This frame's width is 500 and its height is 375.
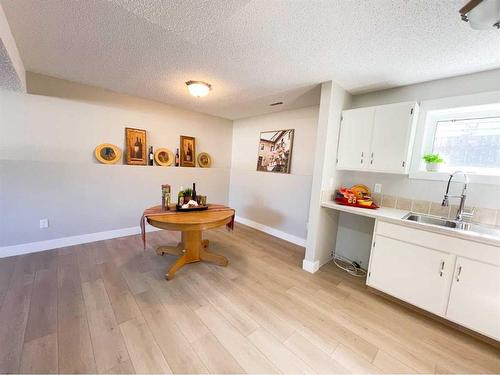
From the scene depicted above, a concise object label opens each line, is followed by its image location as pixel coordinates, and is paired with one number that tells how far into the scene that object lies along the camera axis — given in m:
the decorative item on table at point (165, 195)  2.46
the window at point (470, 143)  1.88
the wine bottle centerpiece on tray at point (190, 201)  2.44
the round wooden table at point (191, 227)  2.04
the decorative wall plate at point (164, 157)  3.50
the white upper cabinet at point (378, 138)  2.04
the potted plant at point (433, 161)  2.02
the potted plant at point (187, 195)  2.57
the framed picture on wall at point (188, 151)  3.83
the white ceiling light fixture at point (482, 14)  0.92
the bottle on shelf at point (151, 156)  3.42
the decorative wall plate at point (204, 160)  4.12
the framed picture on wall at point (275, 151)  3.48
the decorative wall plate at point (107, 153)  2.95
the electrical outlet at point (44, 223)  2.58
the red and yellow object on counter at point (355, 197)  2.29
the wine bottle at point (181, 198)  2.48
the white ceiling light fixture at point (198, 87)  2.38
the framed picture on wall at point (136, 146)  3.19
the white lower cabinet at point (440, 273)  1.48
